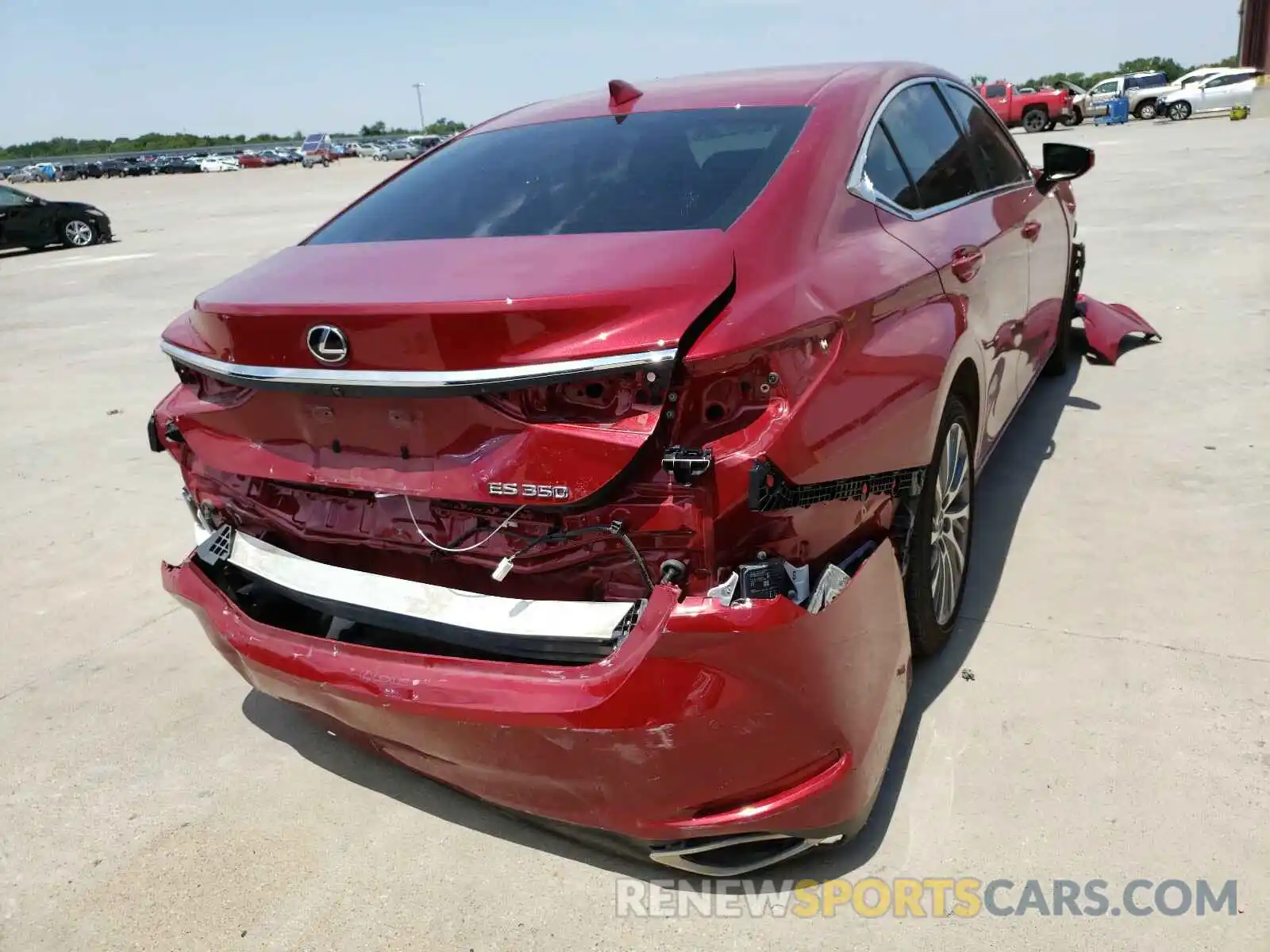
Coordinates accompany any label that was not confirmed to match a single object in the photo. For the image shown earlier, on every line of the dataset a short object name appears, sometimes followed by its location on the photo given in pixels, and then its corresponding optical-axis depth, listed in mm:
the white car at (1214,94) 32938
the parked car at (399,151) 61281
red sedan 1968
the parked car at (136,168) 60125
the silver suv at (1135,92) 35500
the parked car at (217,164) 64125
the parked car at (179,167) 63688
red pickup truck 32156
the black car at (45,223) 17516
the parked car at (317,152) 57031
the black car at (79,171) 59312
